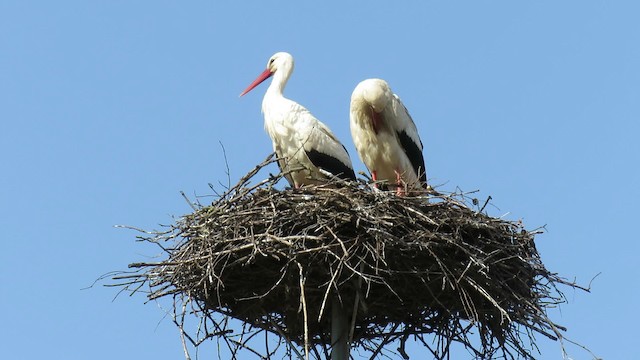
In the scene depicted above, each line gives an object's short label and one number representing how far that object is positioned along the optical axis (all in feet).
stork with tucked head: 70.95
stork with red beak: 68.23
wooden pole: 56.90
